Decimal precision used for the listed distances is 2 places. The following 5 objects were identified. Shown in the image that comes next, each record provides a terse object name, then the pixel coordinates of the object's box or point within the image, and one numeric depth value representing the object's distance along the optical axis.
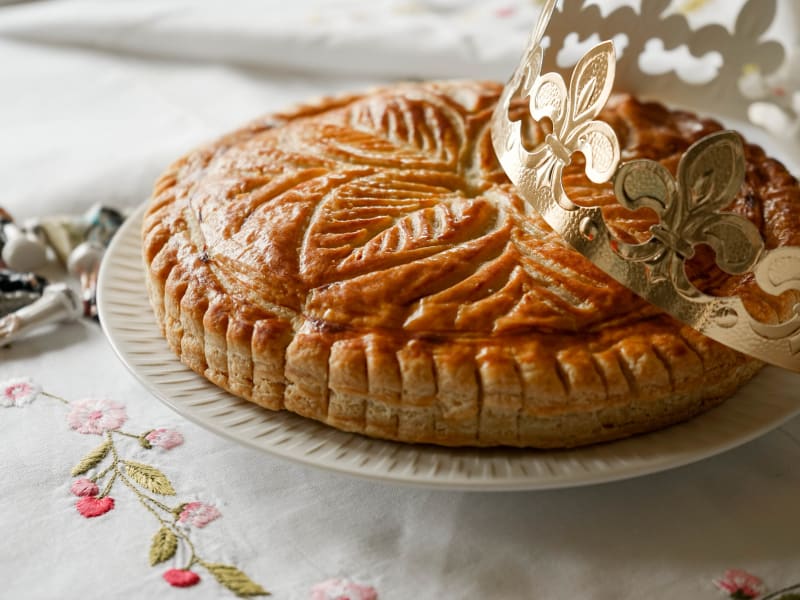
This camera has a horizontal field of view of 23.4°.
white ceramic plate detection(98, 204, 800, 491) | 0.59
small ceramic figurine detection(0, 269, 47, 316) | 0.73
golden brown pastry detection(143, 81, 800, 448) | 0.60
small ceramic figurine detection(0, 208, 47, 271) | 0.76
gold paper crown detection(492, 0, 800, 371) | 0.58
